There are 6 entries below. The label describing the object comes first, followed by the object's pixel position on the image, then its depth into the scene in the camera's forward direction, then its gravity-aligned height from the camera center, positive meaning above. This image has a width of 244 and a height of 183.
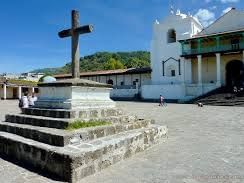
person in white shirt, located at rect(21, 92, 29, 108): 7.81 -0.21
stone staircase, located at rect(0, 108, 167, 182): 2.98 -0.85
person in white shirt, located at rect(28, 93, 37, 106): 7.98 -0.14
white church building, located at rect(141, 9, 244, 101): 19.03 +3.94
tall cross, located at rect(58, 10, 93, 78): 4.86 +1.40
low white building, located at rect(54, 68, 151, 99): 23.53 +2.14
